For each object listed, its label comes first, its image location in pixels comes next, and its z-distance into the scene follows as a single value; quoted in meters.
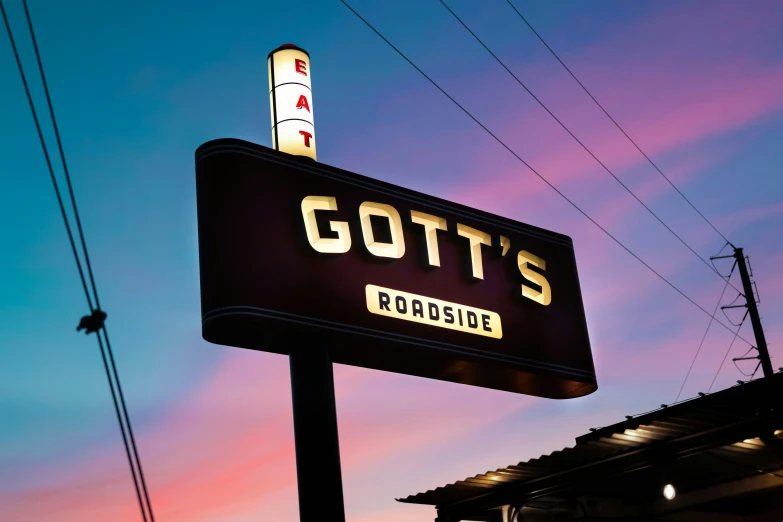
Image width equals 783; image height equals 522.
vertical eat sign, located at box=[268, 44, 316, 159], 14.48
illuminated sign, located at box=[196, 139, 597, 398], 12.66
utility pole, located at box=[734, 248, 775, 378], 36.62
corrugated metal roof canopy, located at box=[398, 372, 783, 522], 13.42
